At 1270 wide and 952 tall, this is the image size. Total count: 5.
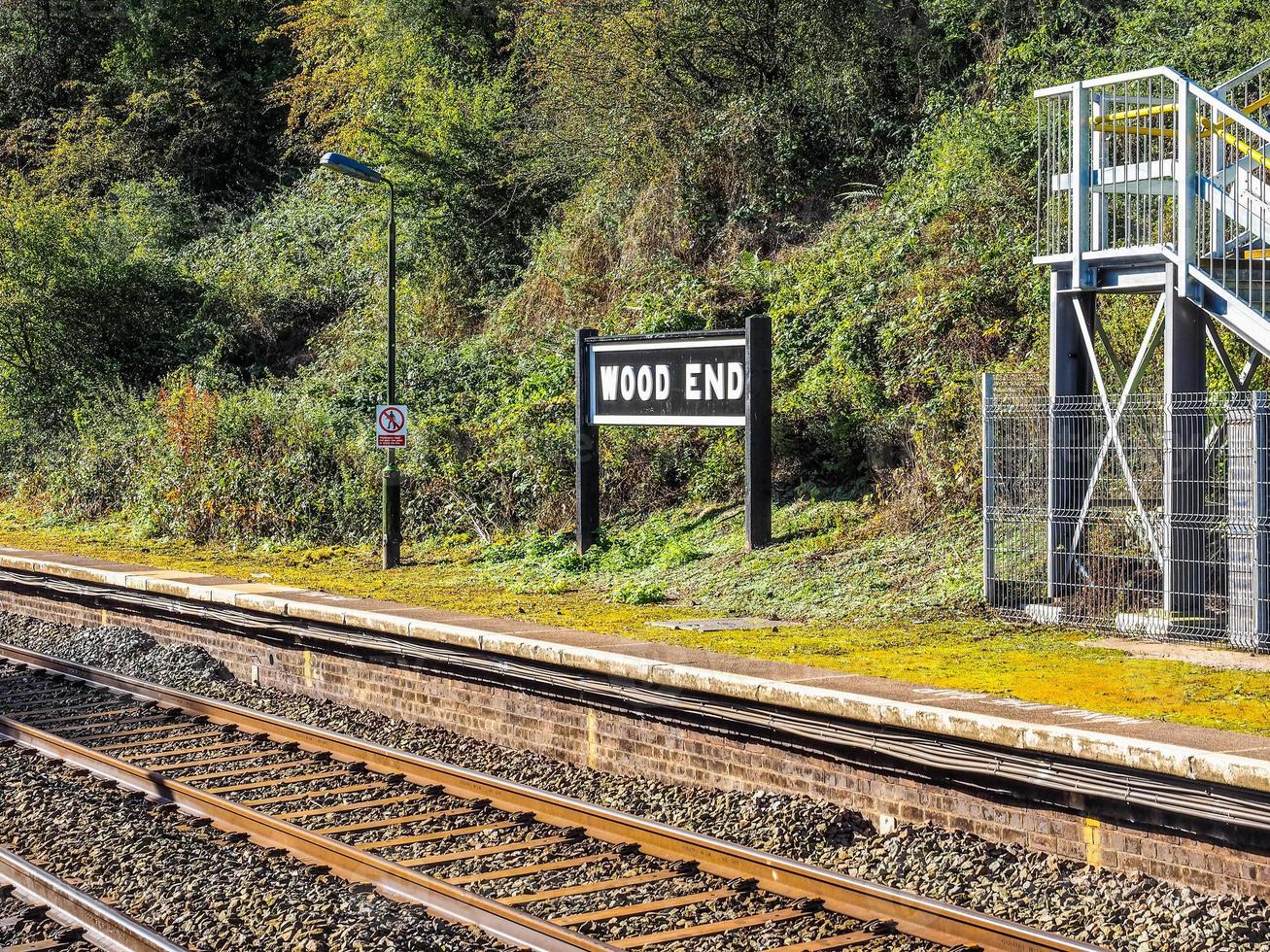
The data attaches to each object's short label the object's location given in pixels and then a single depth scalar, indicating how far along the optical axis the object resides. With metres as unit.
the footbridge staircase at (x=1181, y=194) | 11.20
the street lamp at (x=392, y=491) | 18.81
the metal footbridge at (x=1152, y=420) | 10.86
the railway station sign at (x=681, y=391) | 15.70
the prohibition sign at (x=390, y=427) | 18.97
